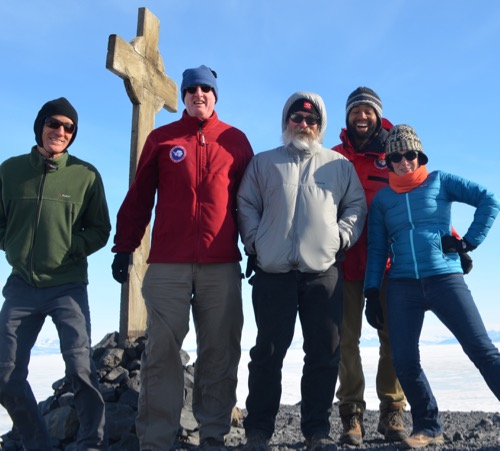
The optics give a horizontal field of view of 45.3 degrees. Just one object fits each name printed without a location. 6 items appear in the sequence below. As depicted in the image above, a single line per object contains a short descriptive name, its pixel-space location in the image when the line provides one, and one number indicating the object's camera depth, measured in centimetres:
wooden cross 629
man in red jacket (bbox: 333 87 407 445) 523
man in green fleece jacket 452
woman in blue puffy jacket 457
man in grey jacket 444
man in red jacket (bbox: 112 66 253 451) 455
